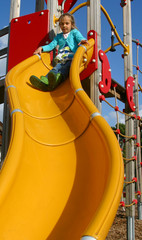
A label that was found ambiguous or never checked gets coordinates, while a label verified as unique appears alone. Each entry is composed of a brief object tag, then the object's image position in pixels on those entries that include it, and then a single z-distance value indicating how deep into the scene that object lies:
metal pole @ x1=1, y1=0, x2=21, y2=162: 3.58
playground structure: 1.45
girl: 3.39
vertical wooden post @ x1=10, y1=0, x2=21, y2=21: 4.40
